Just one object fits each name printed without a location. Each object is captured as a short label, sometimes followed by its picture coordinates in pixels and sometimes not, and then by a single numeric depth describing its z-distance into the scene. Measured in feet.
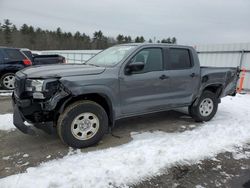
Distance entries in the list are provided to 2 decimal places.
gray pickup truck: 12.51
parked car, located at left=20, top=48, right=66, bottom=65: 35.69
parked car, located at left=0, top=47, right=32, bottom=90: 30.55
